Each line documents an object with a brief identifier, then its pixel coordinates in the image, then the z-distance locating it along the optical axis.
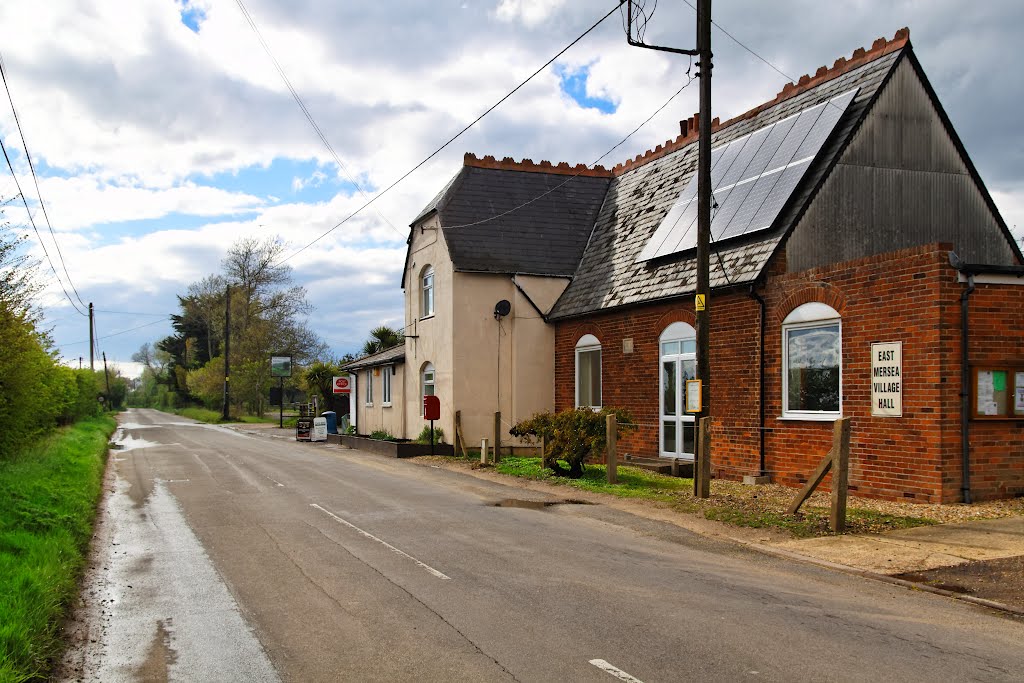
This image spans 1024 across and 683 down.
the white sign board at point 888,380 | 12.53
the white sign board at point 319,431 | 33.59
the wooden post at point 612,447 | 15.56
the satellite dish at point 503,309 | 23.94
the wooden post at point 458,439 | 23.14
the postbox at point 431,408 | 22.97
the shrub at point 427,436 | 24.53
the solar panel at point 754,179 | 16.43
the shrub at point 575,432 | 16.31
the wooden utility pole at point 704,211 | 13.42
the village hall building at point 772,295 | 12.18
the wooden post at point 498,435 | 20.52
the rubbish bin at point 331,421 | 38.94
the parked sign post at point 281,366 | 50.59
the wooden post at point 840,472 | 10.51
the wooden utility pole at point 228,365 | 56.35
